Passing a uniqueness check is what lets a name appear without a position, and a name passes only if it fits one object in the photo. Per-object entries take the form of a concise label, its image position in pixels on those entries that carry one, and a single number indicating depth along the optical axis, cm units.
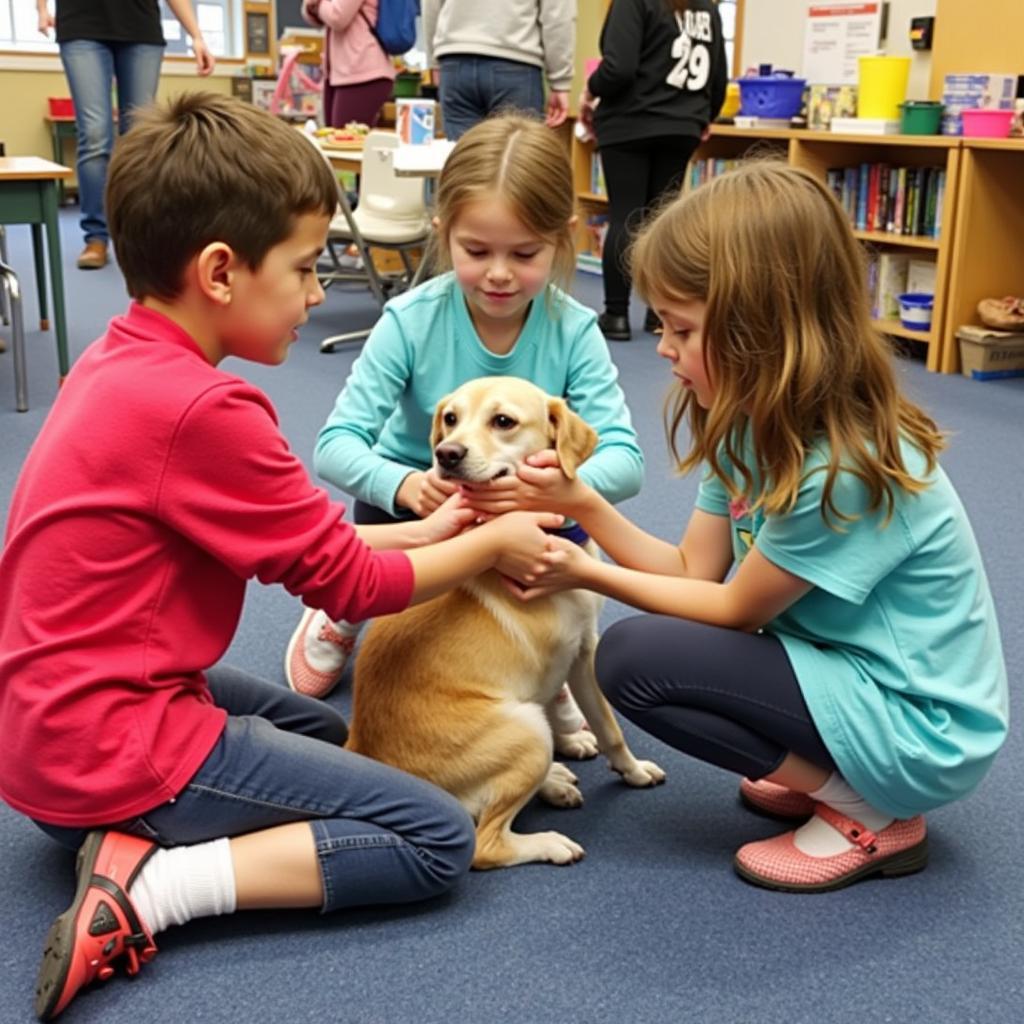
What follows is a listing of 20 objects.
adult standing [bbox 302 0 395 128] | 569
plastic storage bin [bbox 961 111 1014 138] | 444
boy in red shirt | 135
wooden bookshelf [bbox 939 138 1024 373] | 454
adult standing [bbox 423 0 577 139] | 472
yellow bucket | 494
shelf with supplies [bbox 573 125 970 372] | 461
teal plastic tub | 475
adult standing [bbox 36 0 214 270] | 541
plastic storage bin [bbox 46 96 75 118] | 943
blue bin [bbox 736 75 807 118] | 548
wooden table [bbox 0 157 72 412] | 380
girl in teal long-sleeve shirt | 196
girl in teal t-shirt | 146
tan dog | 162
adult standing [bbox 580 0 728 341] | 468
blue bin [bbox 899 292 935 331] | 487
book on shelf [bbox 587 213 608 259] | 714
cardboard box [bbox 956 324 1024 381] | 456
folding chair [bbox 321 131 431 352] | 504
